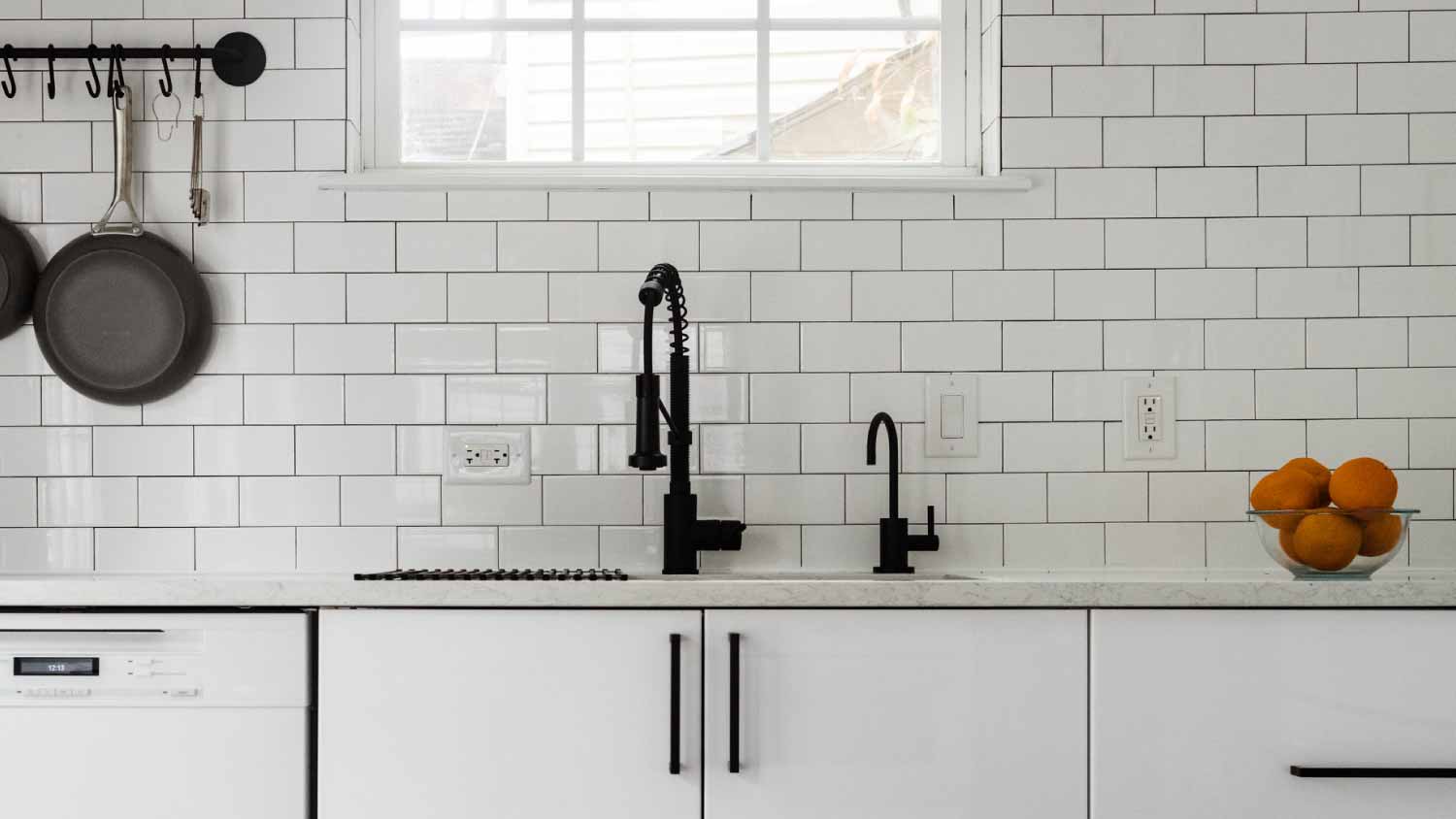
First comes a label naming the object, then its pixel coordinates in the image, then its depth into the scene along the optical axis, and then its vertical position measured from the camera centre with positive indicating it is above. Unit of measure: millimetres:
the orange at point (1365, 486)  1706 -117
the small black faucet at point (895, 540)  2031 -240
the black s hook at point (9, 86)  2133 +590
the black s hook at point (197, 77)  2129 +606
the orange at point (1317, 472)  1784 -100
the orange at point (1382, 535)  1741 -192
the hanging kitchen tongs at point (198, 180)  2122 +411
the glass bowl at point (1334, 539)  1718 -199
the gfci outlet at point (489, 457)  2156 -101
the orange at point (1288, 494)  1758 -133
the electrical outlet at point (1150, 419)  2158 -23
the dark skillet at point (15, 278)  2125 +227
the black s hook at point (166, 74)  2108 +605
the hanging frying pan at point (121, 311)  2125 +166
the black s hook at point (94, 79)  2115 +599
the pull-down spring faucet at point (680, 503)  2010 -173
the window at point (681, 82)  2301 +648
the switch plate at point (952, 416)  2160 -20
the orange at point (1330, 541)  1716 -199
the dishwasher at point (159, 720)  1587 -442
